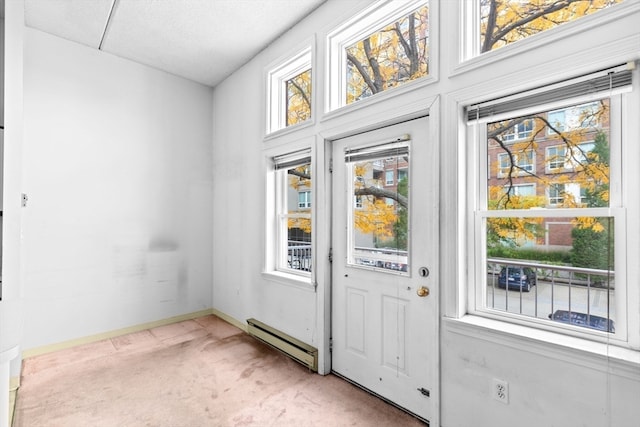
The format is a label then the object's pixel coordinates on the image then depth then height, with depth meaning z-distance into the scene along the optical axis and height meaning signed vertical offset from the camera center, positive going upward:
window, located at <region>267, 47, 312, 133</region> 3.23 +1.27
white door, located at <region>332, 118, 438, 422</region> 2.12 -0.39
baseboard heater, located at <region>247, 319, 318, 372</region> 2.78 -1.24
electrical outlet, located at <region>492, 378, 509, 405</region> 1.71 -0.96
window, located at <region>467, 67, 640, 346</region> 1.48 -0.03
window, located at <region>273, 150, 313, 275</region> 3.15 -0.01
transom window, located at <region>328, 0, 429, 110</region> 2.30 +1.27
